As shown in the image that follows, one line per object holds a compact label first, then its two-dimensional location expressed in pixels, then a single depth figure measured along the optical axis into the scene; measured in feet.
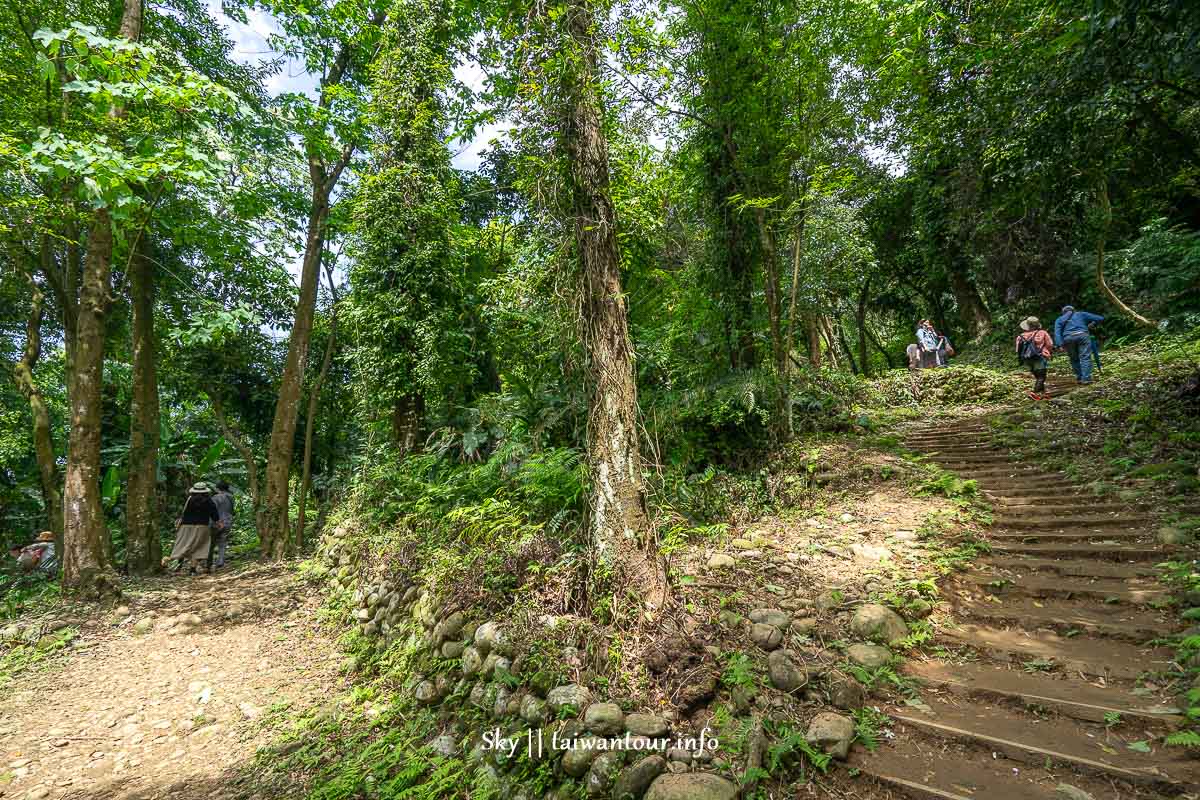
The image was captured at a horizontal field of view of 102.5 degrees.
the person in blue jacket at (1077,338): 28.25
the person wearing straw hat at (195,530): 29.73
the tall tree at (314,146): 29.37
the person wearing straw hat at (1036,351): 28.43
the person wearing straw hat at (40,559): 30.37
